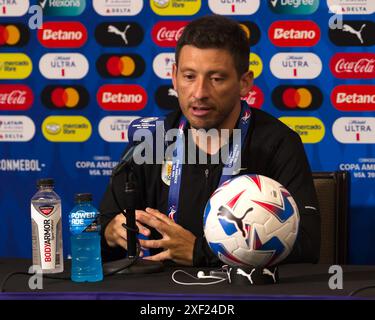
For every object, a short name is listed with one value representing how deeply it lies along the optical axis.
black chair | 6.02
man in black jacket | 5.35
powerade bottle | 5.11
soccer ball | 4.93
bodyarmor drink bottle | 5.14
